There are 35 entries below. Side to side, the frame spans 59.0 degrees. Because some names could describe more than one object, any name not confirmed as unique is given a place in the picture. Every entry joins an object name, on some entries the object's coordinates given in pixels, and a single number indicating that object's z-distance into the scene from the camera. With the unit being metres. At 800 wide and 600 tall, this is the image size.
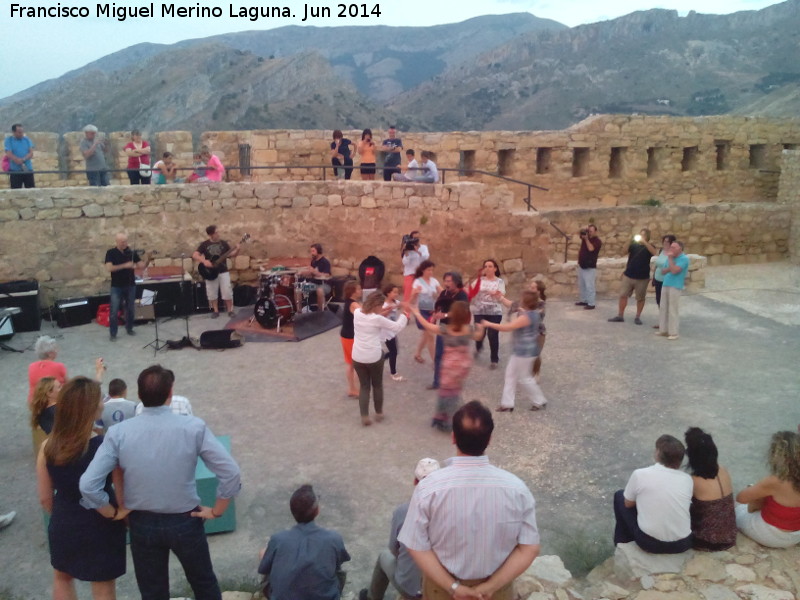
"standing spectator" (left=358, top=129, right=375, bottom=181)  13.84
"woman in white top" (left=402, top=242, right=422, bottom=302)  10.78
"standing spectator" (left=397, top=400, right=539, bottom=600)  2.99
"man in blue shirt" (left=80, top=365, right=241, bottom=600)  3.66
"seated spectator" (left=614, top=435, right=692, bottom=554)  4.60
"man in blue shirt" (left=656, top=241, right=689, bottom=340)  10.23
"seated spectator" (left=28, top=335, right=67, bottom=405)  6.16
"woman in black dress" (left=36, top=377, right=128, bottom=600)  3.77
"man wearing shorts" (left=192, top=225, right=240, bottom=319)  11.62
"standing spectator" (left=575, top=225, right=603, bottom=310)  11.84
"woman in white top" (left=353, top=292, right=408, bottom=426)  7.34
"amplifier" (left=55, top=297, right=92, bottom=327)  11.43
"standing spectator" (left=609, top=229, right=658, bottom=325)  11.10
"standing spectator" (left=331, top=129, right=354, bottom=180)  14.16
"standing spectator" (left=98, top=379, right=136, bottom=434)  5.49
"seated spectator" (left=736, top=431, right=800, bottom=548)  4.50
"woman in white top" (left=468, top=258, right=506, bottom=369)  9.09
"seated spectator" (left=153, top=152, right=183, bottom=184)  12.77
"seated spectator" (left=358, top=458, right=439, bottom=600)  4.22
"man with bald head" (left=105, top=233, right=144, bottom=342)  10.40
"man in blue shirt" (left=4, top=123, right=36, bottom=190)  12.06
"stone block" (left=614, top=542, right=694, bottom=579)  4.59
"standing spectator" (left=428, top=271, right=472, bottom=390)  8.57
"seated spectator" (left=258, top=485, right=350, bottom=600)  4.04
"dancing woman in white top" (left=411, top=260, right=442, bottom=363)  9.08
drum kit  11.17
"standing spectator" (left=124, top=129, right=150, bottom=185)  13.03
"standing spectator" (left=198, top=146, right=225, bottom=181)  12.88
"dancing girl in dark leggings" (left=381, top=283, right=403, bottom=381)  7.72
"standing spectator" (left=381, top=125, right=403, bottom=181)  14.11
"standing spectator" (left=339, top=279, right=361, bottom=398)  7.91
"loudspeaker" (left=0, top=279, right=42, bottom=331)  11.23
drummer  11.73
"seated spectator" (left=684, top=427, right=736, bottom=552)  4.68
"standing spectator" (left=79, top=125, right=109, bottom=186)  12.80
